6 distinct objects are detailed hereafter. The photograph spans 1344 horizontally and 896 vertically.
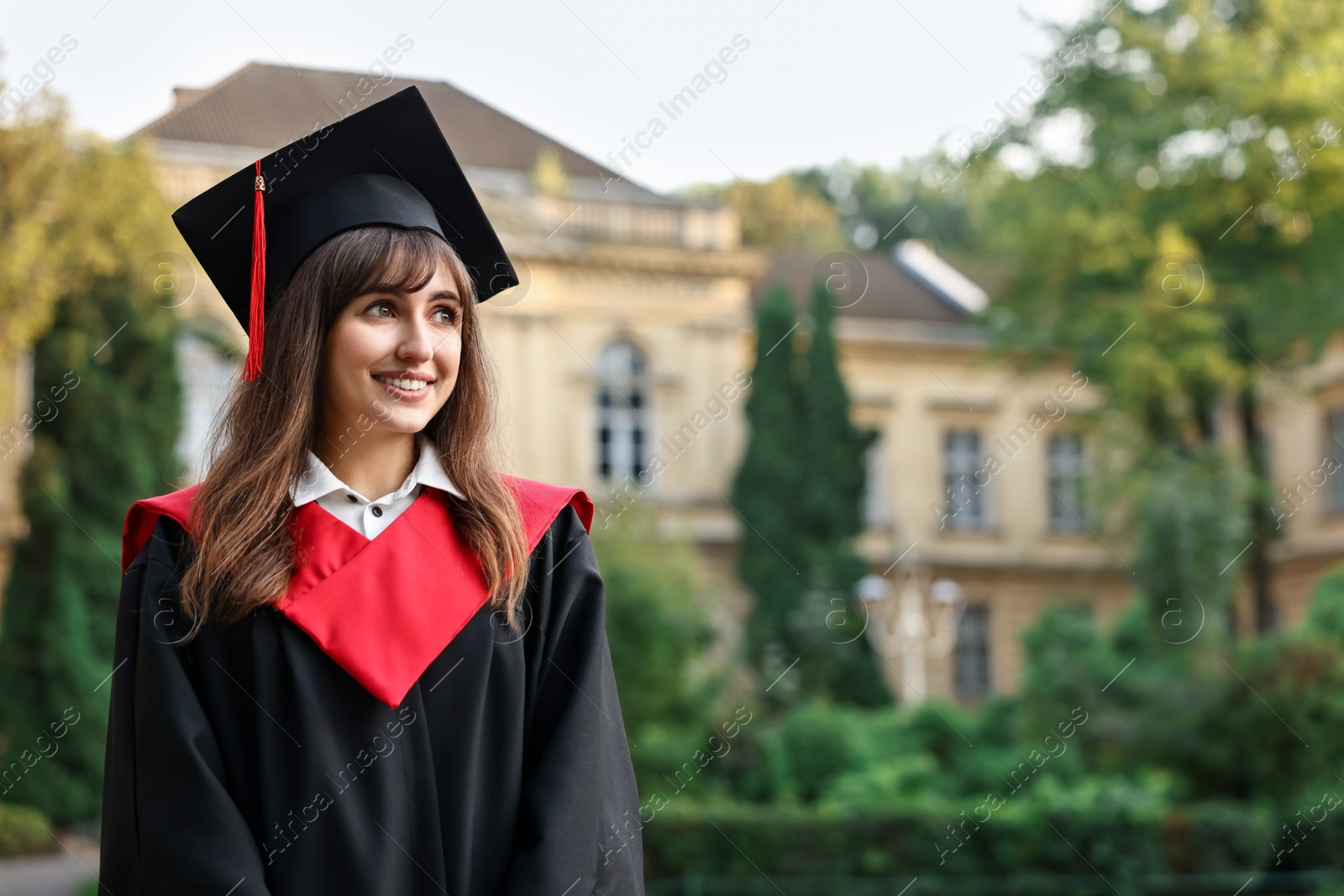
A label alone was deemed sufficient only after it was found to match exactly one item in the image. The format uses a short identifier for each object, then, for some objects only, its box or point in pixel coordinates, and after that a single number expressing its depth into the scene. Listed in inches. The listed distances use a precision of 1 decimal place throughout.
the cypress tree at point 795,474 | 1047.0
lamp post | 1011.3
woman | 96.7
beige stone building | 1063.0
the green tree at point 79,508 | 676.7
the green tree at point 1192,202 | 783.1
